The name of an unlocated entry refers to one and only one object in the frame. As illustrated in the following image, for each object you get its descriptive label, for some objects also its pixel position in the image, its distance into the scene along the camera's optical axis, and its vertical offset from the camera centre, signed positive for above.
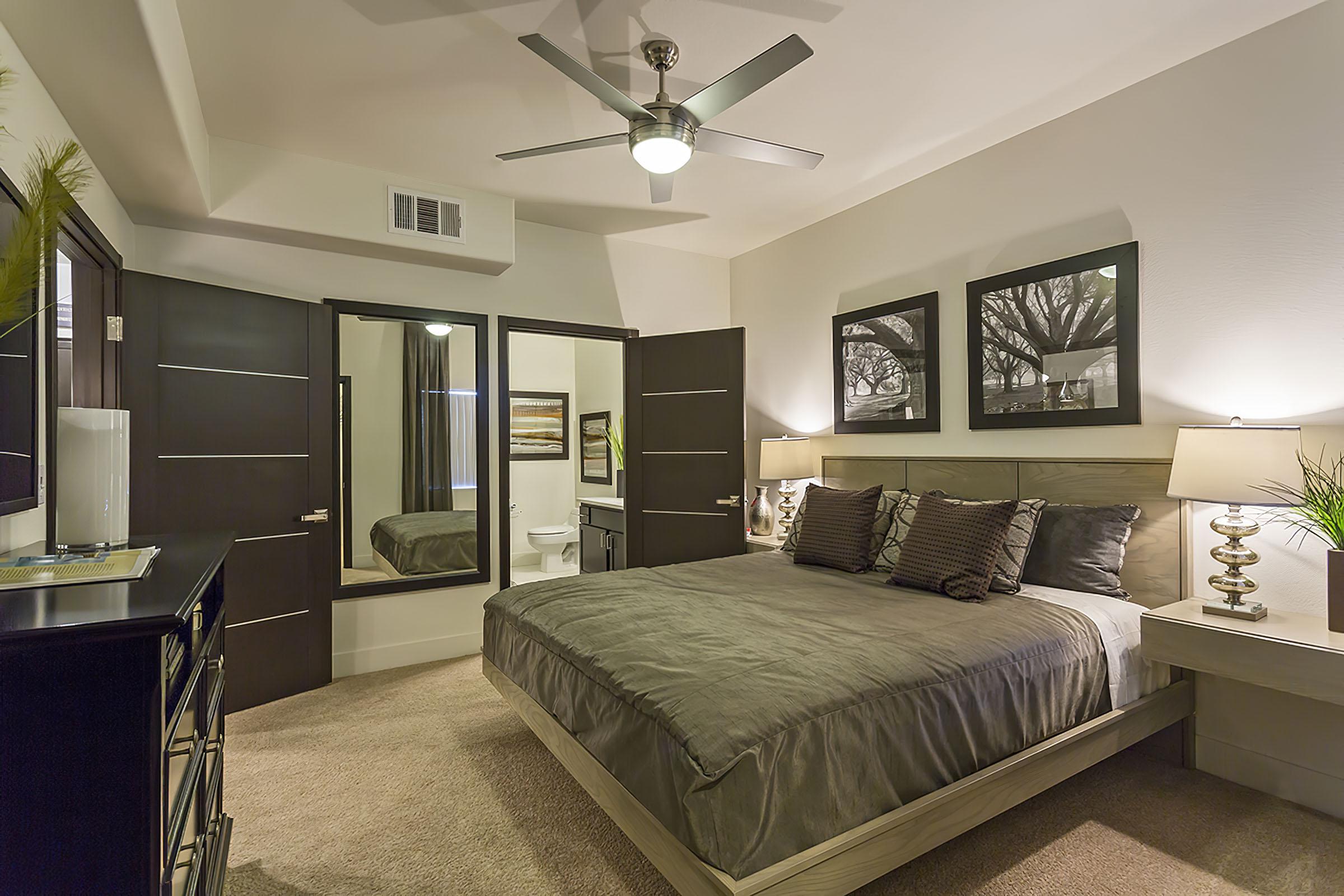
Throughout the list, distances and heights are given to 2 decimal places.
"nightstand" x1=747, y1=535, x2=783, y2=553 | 4.15 -0.60
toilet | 6.21 -0.86
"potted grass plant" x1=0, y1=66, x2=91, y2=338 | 1.09 +0.37
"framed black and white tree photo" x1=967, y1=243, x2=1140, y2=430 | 2.90 +0.47
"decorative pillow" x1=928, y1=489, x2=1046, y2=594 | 2.77 -0.44
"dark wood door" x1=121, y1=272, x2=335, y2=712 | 3.10 +0.01
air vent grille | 3.67 +1.30
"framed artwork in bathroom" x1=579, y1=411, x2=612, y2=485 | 6.59 -0.02
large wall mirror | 3.89 +0.00
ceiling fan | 2.03 +1.17
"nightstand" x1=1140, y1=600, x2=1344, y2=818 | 2.04 -0.93
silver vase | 4.49 -0.46
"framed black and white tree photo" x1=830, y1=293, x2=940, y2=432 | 3.75 +0.46
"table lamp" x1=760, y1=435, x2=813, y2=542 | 4.32 -0.09
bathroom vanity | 5.10 -0.69
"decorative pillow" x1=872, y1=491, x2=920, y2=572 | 3.23 -0.44
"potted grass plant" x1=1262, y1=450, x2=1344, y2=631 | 2.12 -0.22
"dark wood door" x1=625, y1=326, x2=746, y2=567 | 4.41 +0.00
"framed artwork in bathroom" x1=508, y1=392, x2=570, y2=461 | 6.66 +0.22
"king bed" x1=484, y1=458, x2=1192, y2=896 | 1.57 -0.72
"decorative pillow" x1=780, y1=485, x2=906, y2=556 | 3.39 -0.36
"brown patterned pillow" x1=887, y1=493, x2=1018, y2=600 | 2.70 -0.43
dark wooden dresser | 0.93 -0.42
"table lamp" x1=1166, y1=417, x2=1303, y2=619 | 2.20 -0.11
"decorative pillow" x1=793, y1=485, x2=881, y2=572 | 3.29 -0.43
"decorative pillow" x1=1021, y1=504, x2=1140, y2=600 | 2.76 -0.44
